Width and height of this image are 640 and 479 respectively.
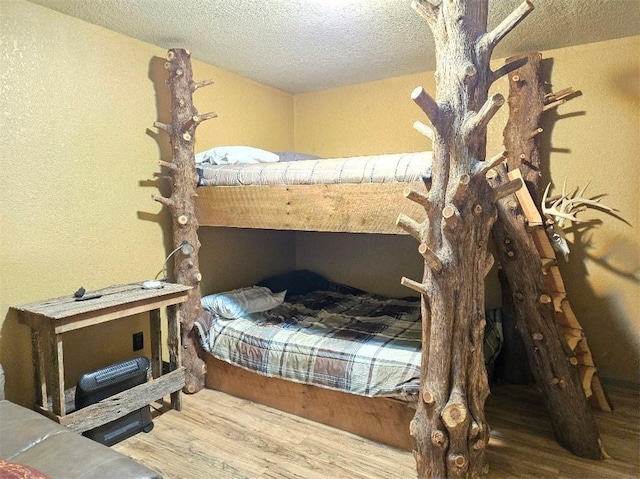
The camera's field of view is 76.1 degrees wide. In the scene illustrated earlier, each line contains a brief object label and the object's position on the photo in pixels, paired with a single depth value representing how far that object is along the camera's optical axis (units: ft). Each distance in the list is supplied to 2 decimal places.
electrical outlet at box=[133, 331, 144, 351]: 9.11
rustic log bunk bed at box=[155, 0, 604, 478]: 5.24
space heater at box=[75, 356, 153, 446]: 6.71
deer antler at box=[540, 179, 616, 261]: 7.34
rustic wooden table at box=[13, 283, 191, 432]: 6.39
